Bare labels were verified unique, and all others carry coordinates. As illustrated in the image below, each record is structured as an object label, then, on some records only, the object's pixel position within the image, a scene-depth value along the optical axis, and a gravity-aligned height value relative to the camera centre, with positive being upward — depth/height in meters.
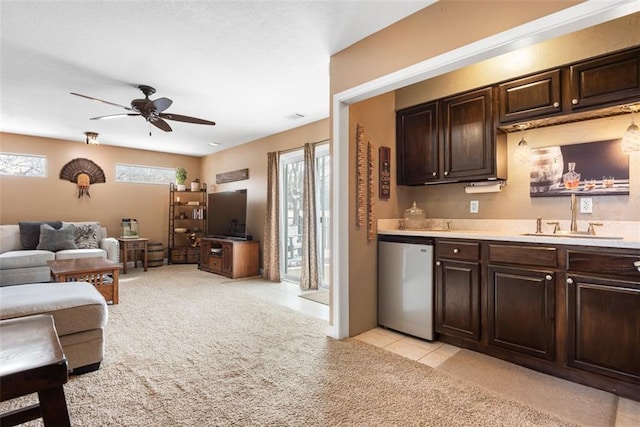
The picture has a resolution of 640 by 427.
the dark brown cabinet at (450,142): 2.82 +0.69
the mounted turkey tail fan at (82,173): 6.18 +0.82
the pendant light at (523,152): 2.84 +0.56
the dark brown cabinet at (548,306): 1.94 -0.64
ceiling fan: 3.37 +1.14
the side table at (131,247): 6.03 -0.62
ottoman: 2.11 -0.67
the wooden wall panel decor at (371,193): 3.11 +0.21
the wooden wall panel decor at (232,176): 6.51 +0.82
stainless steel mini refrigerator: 2.85 -0.67
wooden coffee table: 3.67 -0.67
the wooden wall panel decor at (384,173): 3.26 +0.42
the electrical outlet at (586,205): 2.52 +0.07
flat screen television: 5.95 +0.02
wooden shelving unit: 7.07 -0.18
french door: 5.54 +0.03
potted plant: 7.07 +0.81
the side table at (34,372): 1.08 -0.53
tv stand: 5.66 -0.76
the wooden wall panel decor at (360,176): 2.98 +0.36
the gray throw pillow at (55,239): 5.19 -0.38
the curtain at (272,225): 5.50 -0.17
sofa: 4.75 -0.51
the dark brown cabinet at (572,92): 2.14 +0.90
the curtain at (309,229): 4.95 -0.22
